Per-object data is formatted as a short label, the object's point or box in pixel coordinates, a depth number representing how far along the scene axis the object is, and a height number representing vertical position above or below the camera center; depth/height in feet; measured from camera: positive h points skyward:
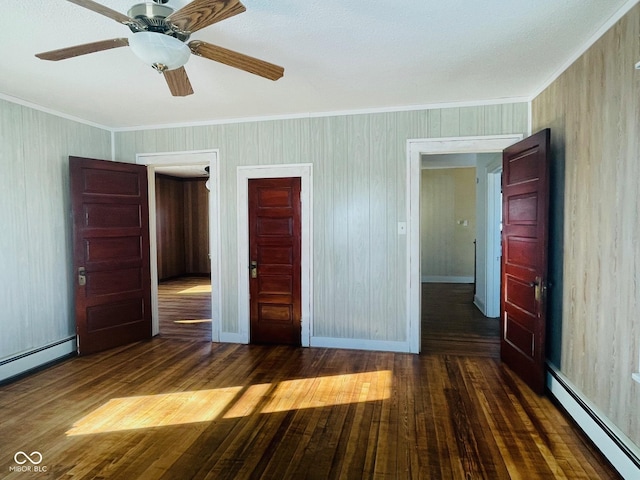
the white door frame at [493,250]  17.52 -1.29
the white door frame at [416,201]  12.26 +0.75
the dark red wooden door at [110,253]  12.75 -1.03
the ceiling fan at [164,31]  5.27 +3.02
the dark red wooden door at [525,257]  9.46 -0.94
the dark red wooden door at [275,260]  13.67 -1.36
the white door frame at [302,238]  13.44 -0.53
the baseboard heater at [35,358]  10.91 -4.20
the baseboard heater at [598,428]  6.40 -4.05
